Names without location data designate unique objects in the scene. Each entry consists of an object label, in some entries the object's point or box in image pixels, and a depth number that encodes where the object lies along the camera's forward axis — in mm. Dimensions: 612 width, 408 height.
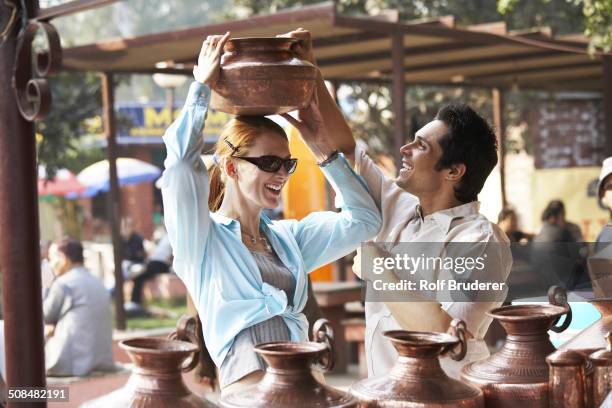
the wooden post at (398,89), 8188
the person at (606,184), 5488
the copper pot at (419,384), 2301
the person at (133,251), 16330
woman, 2746
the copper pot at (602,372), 2383
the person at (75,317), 7574
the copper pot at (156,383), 2160
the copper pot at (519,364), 2455
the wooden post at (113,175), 10211
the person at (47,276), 7961
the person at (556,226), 9867
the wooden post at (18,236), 3295
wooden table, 8633
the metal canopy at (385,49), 7652
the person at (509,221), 10438
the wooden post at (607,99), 10570
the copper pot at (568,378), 2330
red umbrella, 21812
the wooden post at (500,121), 13172
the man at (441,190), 3125
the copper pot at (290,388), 2176
